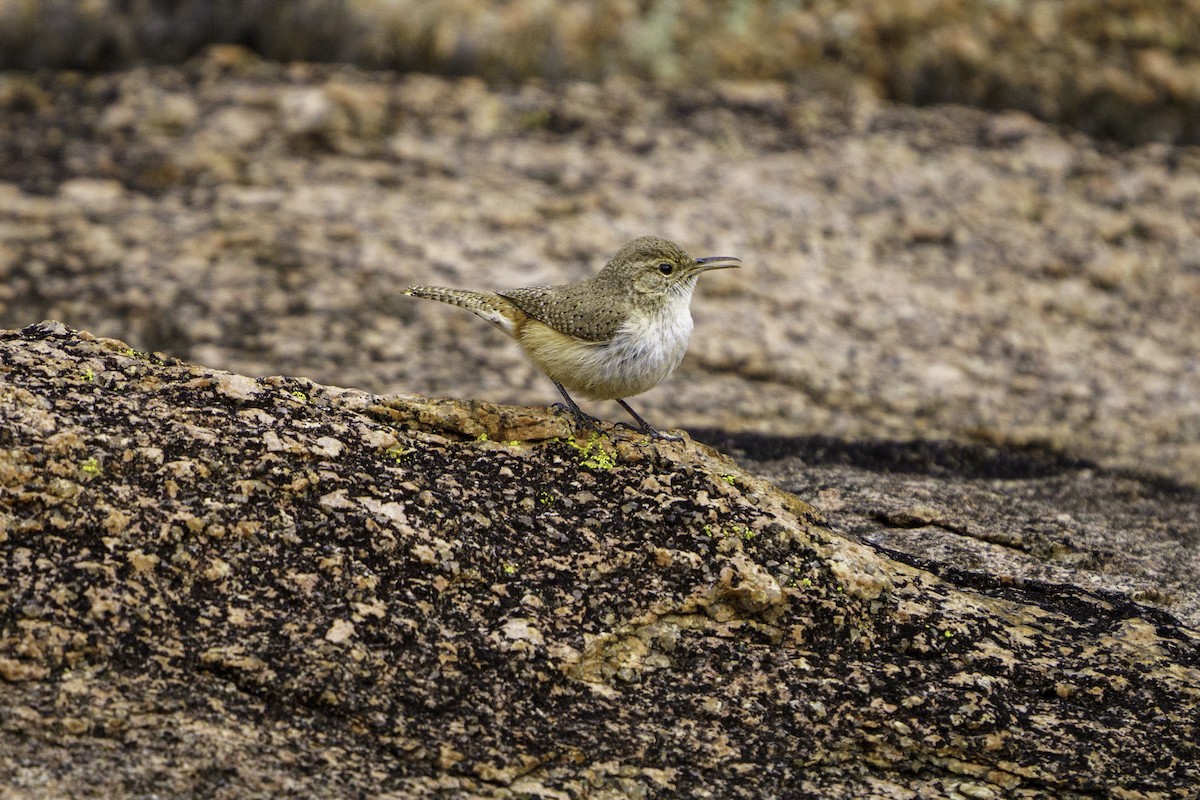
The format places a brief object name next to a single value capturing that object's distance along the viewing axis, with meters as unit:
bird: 11.45
